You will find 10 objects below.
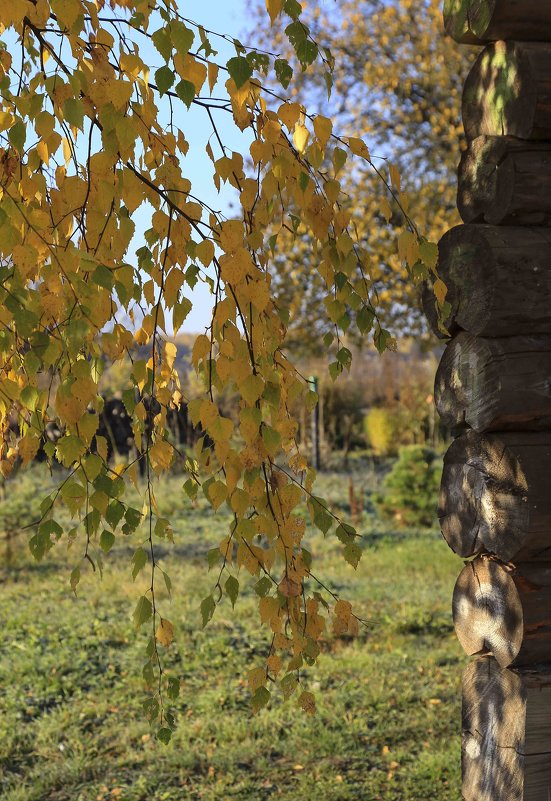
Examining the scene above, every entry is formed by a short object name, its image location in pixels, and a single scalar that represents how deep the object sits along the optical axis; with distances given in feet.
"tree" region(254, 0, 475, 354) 26.11
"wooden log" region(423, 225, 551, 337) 7.48
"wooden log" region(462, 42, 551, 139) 7.40
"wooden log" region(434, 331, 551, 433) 7.52
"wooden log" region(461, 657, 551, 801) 7.55
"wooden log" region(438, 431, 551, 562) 7.45
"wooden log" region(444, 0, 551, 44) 7.43
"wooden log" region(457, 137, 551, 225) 7.53
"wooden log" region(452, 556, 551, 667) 7.53
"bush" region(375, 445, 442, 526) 27.02
